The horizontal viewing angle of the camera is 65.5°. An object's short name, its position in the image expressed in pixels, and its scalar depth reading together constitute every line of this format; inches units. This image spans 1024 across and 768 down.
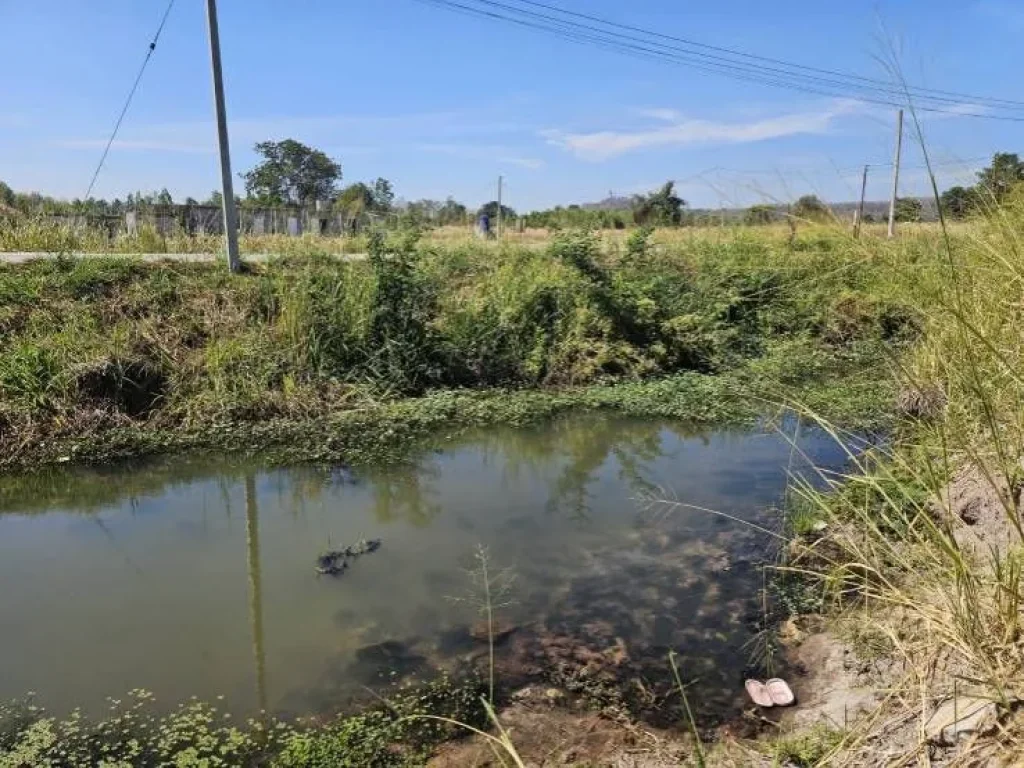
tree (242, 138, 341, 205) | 1408.7
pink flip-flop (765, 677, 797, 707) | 128.9
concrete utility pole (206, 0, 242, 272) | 348.8
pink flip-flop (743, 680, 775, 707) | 129.3
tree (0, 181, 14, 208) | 669.0
